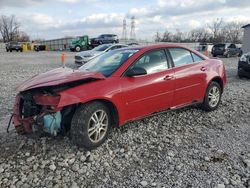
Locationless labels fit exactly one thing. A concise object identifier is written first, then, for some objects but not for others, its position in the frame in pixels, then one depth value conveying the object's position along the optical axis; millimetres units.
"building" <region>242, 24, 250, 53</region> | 23116
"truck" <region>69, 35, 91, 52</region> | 26103
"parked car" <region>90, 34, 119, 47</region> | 26454
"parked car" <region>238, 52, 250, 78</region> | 7133
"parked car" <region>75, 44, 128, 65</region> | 11708
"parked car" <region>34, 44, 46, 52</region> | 35002
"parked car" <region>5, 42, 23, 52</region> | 31798
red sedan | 2691
